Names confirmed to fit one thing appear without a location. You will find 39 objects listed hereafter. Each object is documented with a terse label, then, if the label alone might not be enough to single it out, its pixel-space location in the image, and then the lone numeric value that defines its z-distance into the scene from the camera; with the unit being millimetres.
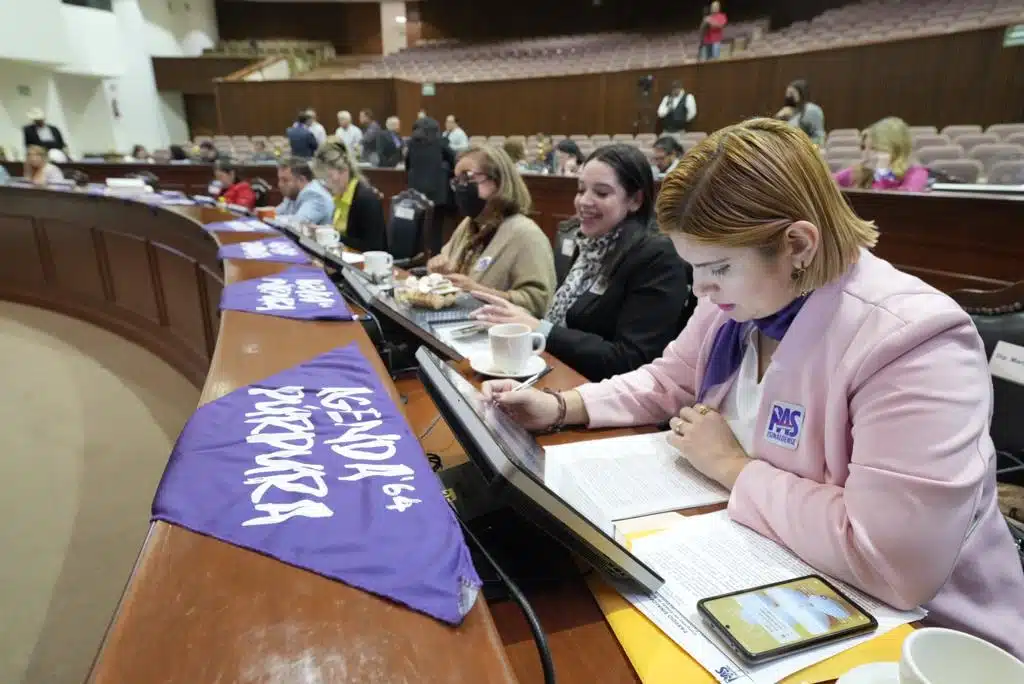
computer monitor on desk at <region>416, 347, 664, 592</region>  554
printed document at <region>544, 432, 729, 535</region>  806
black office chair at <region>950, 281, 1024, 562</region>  1206
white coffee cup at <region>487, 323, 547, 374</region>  1204
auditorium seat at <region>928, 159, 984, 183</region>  4539
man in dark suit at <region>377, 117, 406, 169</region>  8086
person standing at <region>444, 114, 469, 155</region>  8932
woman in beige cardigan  2346
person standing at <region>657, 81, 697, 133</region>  8195
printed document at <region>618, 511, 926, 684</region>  559
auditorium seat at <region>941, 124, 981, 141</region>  6168
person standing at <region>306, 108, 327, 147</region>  9112
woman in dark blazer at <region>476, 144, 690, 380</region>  1563
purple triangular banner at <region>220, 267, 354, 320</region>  1400
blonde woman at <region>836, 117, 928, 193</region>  3945
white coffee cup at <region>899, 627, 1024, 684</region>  458
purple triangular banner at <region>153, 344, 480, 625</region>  534
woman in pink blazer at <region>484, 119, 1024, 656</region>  645
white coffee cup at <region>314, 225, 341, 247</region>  2966
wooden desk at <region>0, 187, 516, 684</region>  424
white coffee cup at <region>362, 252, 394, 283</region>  2059
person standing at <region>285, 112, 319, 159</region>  8602
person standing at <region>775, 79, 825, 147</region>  5688
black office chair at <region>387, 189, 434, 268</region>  3541
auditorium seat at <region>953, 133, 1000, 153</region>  5594
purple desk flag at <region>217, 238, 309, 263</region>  2096
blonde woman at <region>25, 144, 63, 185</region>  6066
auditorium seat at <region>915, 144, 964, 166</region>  5133
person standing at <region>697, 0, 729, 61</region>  9184
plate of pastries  1621
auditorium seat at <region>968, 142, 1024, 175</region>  4734
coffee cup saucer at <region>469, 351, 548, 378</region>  1212
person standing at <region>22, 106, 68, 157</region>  8586
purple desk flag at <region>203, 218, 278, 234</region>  2787
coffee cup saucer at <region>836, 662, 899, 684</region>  511
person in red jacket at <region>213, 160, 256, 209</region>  5492
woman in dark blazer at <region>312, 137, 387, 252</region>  3820
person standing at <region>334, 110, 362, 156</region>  9648
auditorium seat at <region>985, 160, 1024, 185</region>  3922
